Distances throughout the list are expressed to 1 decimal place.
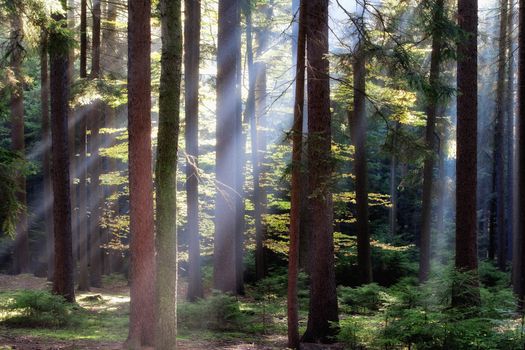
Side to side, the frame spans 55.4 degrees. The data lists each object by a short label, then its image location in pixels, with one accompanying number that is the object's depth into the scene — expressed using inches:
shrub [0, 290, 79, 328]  433.1
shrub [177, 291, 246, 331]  474.2
